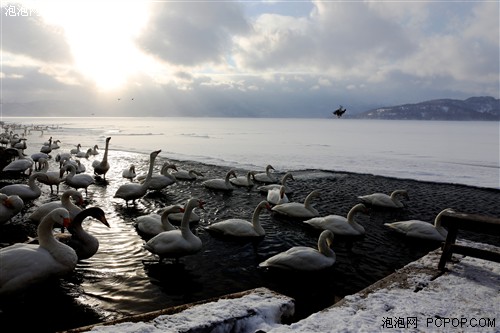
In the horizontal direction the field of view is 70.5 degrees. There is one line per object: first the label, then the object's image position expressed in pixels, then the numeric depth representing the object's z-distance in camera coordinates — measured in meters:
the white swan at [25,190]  12.13
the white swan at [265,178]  19.84
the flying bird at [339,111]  19.48
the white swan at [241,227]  10.40
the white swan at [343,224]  10.88
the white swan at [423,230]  10.71
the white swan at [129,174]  20.69
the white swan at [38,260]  5.68
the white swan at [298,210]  12.69
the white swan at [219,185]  17.41
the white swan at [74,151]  31.55
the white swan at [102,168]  19.92
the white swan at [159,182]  16.27
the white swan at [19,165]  18.14
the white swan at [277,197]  14.48
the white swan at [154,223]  9.74
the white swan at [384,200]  14.80
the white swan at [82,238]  7.50
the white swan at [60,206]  9.95
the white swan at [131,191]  13.53
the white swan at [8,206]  9.59
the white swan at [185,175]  20.20
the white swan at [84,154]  29.55
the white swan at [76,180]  15.41
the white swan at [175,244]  8.15
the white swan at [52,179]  15.73
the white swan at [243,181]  18.77
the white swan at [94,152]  31.35
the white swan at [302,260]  7.93
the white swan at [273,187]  17.38
